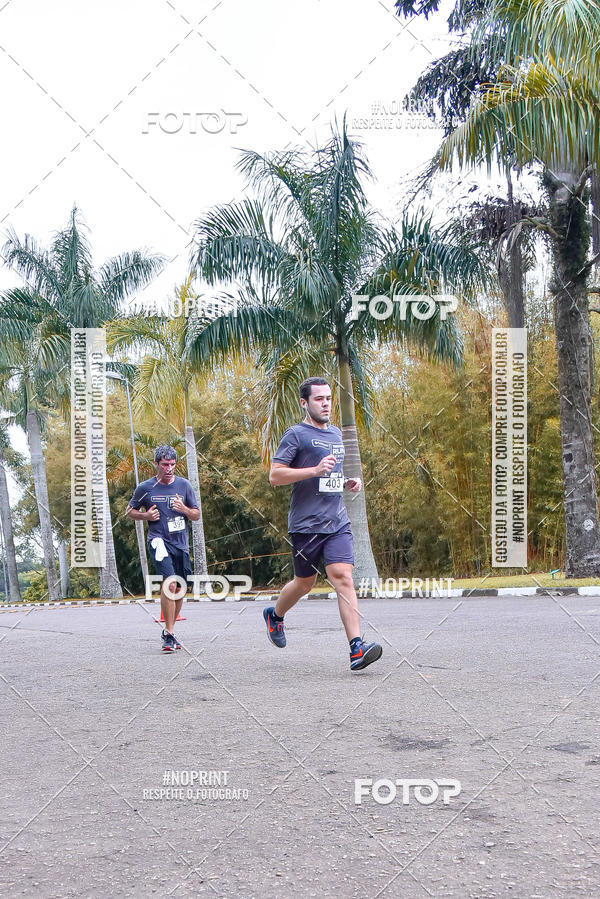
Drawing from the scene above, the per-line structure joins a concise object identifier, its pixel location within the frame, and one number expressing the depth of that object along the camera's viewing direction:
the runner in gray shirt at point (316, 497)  5.75
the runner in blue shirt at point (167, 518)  7.48
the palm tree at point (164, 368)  22.09
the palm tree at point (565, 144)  11.91
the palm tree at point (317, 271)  16.69
